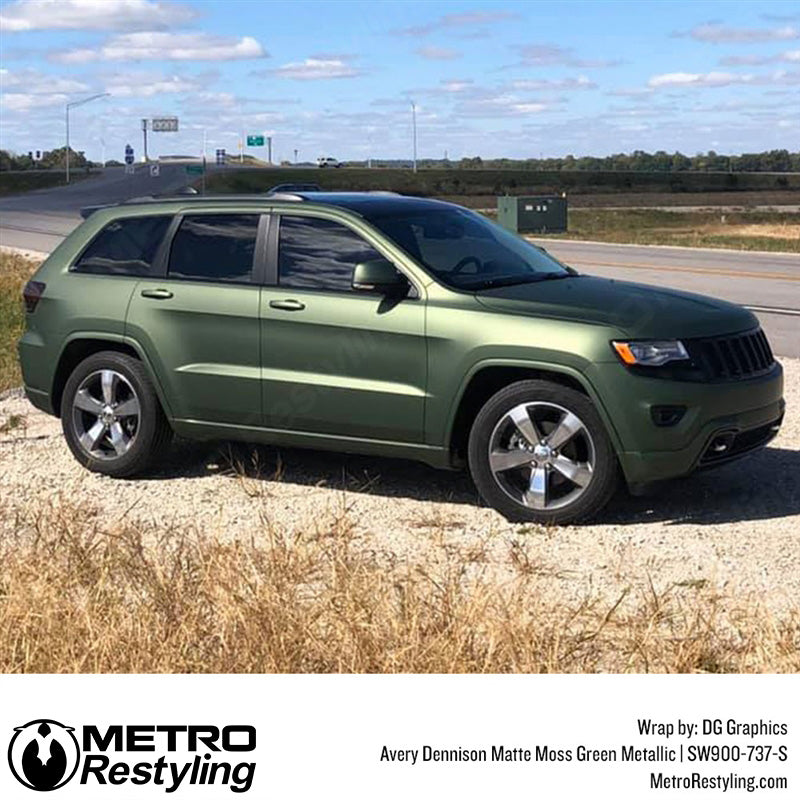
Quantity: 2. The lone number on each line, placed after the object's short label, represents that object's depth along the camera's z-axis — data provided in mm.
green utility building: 43500
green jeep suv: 7727
